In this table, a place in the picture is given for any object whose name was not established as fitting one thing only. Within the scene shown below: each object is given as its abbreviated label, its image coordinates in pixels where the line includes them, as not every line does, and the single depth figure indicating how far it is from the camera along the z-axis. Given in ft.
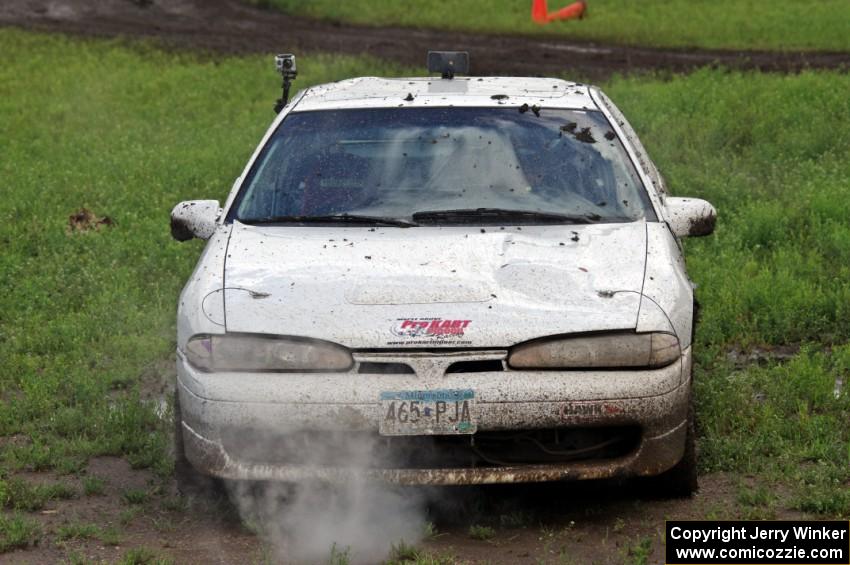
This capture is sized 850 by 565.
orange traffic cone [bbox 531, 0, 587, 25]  170.19
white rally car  33.04
